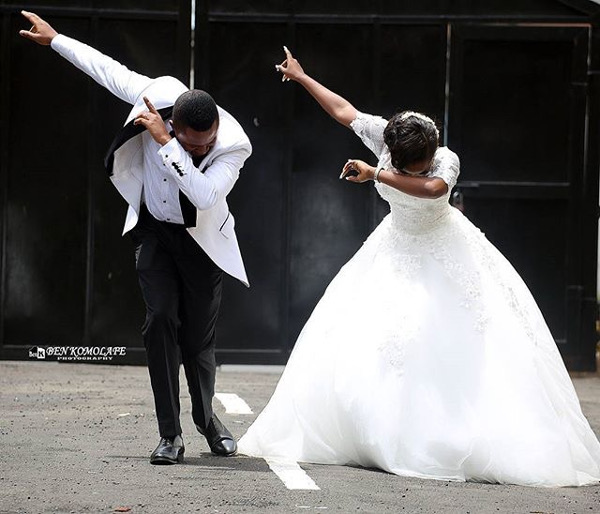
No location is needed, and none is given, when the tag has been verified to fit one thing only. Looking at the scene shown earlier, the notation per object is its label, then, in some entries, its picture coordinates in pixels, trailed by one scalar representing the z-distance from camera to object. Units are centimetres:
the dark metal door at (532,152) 1682
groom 985
